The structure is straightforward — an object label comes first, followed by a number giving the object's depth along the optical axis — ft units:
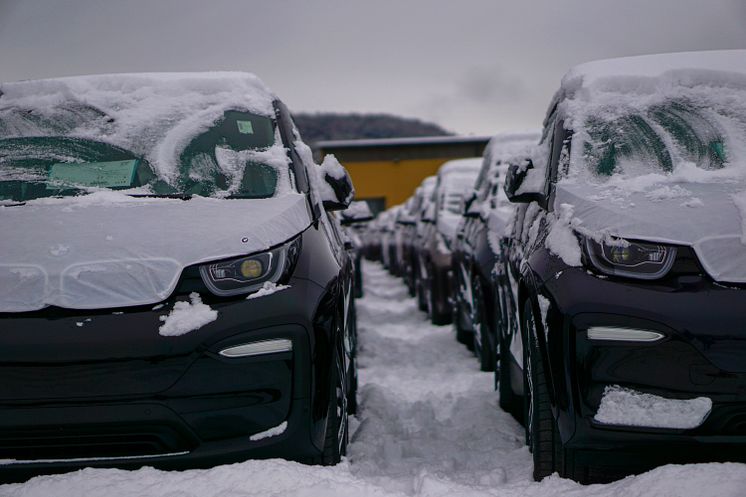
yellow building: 175.63
